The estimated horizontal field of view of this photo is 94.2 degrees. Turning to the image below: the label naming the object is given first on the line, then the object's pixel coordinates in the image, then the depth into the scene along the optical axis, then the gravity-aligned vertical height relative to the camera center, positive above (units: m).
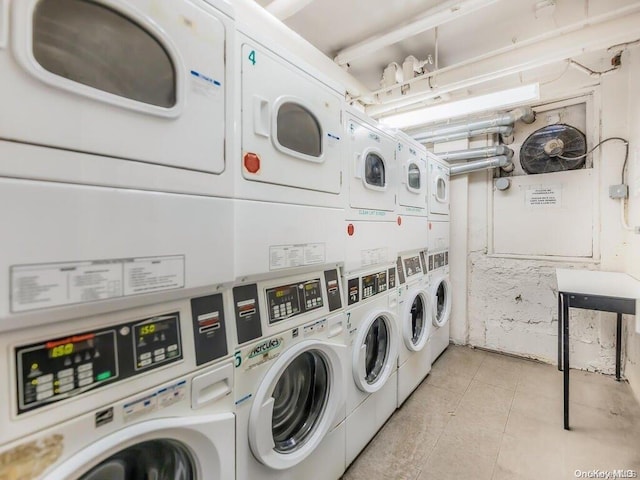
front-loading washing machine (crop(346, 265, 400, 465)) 1.71 -0.80
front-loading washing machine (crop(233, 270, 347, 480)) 1.07 -0.62
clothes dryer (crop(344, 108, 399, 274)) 1.70 +0.26
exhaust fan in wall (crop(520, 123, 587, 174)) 2.92 +0.83
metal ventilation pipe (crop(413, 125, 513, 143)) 3.17 +1.13
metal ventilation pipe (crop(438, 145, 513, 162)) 3.21 +0.90
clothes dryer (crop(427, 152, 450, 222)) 2.93 +0.49
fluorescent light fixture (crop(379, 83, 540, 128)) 2.15 +1.01
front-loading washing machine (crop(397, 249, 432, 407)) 2.31 -0.74
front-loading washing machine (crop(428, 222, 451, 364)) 2.92 -0.53
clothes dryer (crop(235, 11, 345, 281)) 1.07 +0.30
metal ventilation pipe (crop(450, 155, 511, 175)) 3.18 +0.76
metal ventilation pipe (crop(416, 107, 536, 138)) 3.12 +1.22
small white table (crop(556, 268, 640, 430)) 1.83 -0.39
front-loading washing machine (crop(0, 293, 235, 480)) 0.61 -0.39
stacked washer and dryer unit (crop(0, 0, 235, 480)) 0.60 -0.01
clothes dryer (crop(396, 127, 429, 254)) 2.30 +0.33
